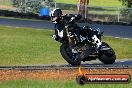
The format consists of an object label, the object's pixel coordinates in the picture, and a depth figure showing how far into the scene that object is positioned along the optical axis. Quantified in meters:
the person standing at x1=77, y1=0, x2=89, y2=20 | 43.69
